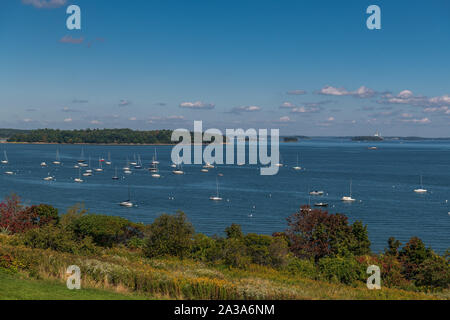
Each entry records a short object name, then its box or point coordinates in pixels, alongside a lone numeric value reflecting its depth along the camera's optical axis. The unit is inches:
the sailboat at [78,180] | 4146.2
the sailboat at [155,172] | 4602.4
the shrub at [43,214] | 1505.9
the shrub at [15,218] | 1408.7
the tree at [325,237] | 1387.8
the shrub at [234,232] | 1416.1
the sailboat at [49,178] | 4229.1
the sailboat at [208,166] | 5741.6
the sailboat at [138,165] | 5526.6
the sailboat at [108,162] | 6026.1
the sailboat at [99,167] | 5123.5
